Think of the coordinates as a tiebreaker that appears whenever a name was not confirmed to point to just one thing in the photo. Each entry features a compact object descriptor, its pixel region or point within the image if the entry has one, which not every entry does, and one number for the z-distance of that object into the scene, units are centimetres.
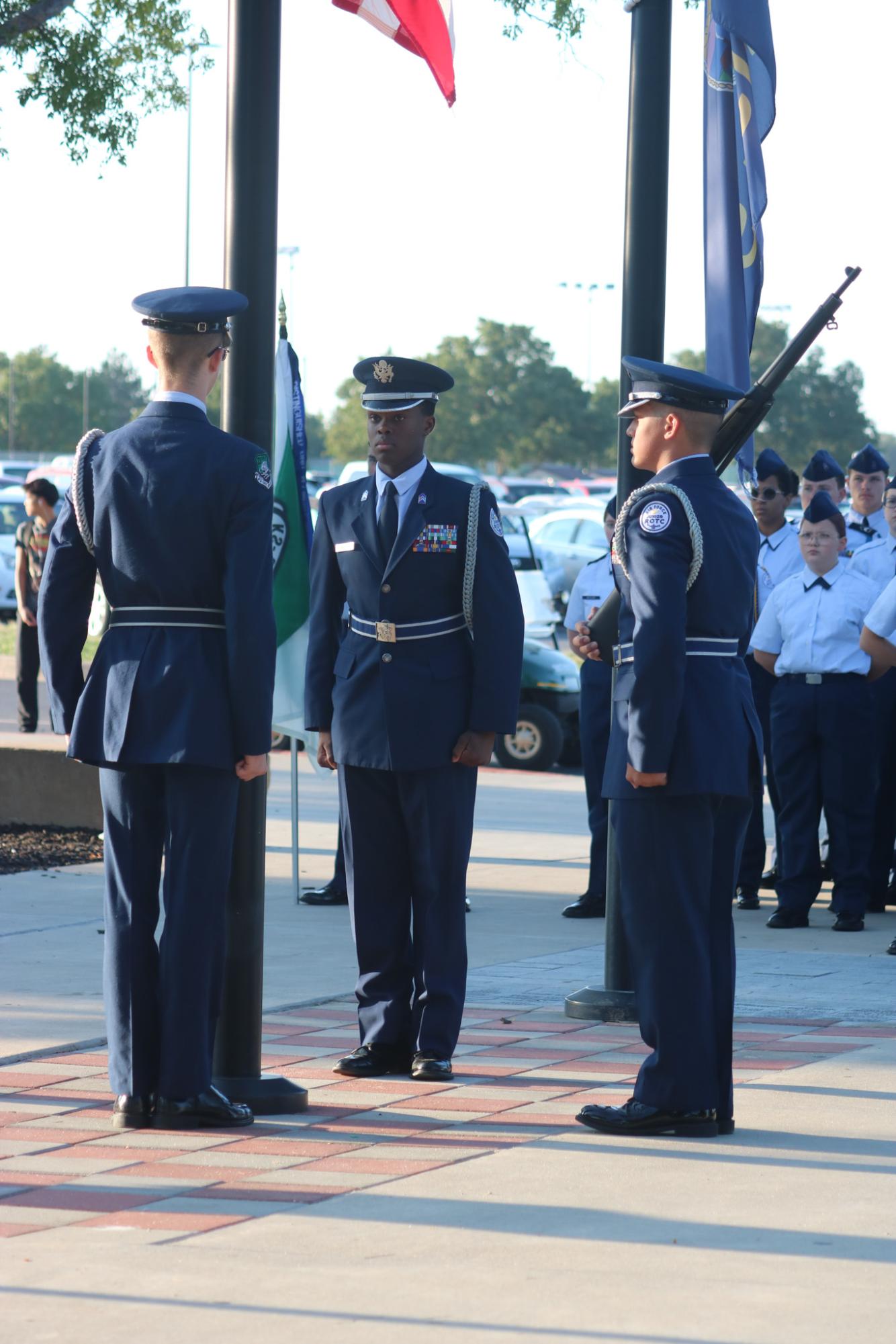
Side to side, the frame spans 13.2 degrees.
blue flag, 1363
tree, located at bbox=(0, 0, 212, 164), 2314
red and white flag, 1345
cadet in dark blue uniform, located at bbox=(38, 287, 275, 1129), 980
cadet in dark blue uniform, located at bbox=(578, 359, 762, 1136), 993
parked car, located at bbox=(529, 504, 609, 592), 6196
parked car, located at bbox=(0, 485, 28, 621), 5998
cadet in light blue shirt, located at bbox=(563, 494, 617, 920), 1772
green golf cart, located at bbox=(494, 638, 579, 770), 3002
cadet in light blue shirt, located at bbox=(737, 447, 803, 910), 1897
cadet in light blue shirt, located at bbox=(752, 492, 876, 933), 1790
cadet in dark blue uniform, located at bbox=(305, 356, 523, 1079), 1141
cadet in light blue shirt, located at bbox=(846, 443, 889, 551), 2086
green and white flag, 1665
